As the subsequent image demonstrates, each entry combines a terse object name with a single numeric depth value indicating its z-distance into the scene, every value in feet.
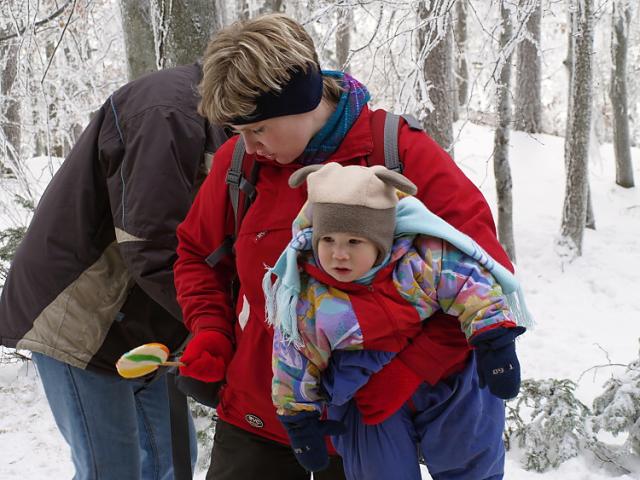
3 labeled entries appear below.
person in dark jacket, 13.92
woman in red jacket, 11.33
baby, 10.79
